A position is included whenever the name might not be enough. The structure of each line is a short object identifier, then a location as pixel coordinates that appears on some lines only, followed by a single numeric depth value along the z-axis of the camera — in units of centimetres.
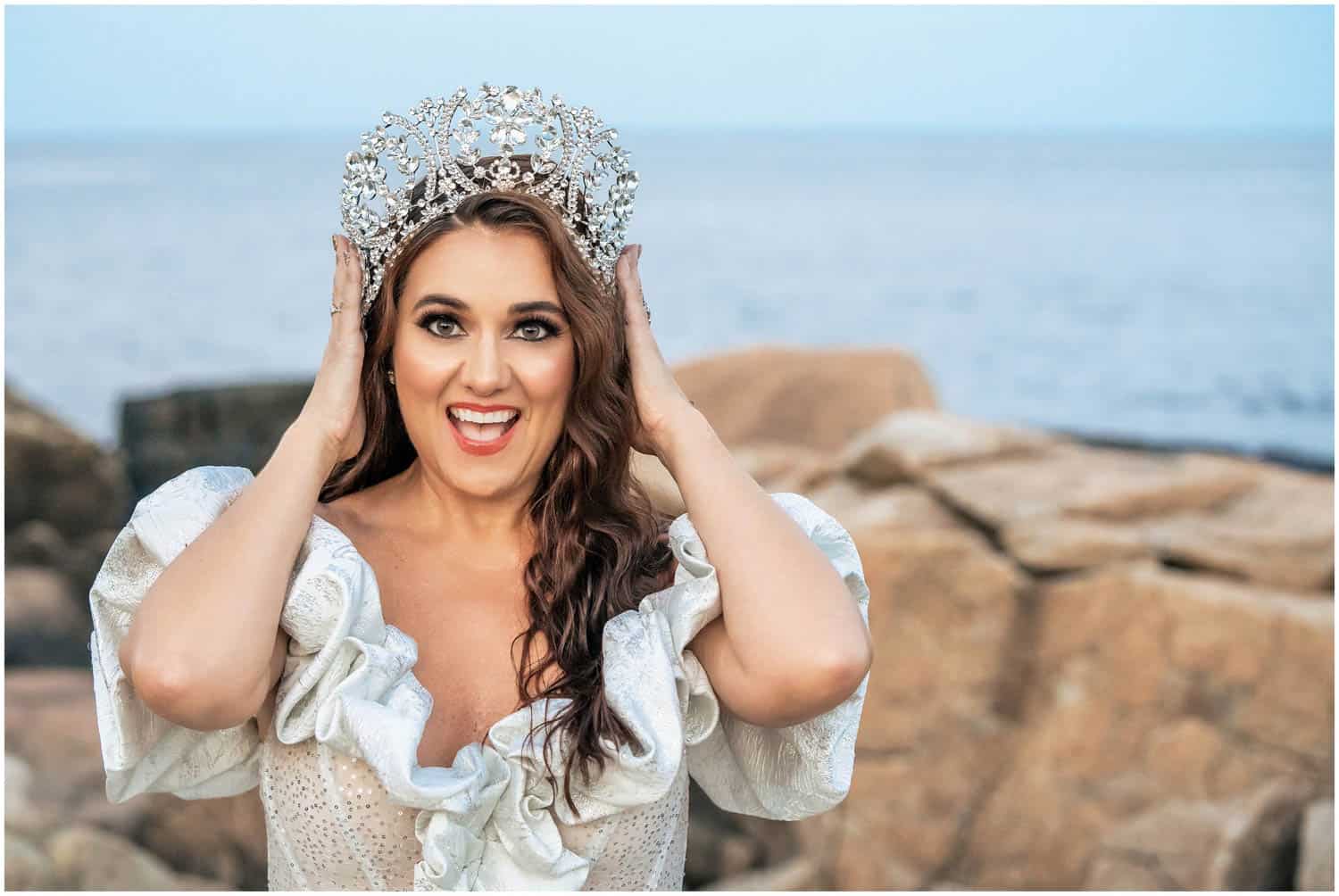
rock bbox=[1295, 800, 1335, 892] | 396
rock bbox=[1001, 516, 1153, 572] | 515
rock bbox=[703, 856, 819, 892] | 522
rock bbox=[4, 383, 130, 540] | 693
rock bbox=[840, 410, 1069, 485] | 559
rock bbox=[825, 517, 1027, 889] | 518
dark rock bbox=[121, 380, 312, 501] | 696
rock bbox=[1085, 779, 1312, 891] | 433
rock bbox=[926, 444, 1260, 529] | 534
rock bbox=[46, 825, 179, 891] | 462
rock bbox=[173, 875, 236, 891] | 484
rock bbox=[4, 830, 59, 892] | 450
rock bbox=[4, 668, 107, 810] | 518
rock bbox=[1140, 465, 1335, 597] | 502
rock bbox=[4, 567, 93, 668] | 630
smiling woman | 200
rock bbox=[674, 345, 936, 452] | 659
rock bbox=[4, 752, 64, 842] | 473
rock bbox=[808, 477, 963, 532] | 530
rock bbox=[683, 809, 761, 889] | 534
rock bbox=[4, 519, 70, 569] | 673
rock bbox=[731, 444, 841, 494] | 573
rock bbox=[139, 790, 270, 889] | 521
